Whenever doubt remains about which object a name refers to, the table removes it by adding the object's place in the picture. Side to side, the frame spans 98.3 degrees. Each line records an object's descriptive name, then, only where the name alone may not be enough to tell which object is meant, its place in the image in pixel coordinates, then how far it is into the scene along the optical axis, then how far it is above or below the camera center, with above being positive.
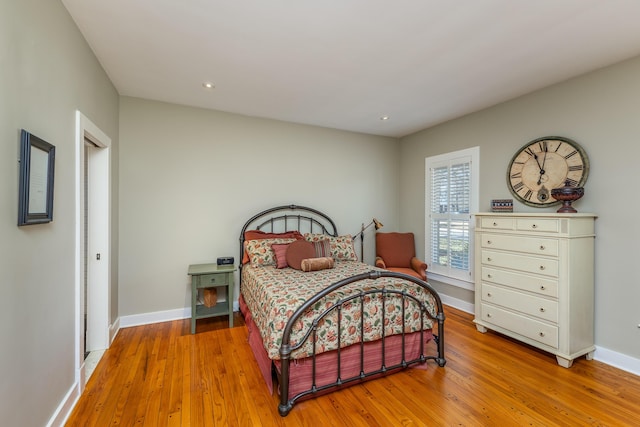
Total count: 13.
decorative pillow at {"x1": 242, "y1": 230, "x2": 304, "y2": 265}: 3.64 -0.32
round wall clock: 2.75 +0.48
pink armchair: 4.28 -0.63
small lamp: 4.62 -0.46
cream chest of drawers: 2.50 -0.66
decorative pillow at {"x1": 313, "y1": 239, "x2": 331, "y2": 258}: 3.44 -0.45
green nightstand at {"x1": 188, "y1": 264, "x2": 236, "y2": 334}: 3.12 -0.84
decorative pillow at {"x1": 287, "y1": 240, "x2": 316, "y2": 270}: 3.21 -0.47
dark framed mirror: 1.39 +0.17
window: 3.80 +0.00
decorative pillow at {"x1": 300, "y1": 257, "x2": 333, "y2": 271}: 3.08 -0.58
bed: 1.98 -0.90
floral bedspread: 2.00 -0.78
